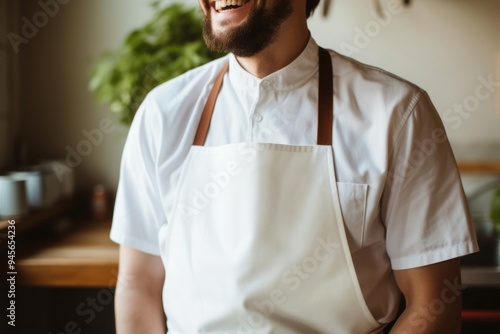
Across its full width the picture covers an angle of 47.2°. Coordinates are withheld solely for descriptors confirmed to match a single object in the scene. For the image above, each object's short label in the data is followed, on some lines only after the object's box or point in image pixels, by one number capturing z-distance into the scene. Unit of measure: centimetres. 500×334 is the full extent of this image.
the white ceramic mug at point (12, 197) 178
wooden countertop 172
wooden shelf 221
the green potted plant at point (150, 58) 198
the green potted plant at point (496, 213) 213
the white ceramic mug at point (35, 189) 194
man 113
